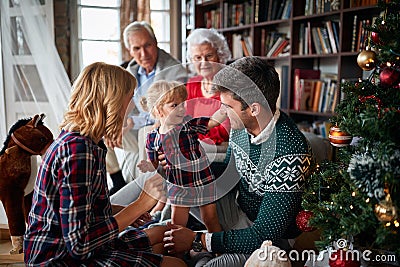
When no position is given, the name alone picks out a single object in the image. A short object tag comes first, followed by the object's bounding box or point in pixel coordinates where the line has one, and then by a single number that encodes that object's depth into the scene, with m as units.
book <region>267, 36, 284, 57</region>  3.78
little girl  1.85
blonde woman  1.31
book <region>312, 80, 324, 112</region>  3.48
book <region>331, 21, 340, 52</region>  3.28
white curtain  2.16
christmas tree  1.19
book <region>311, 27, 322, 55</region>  3.43
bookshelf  3.16
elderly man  2.77
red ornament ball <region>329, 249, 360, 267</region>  1.35
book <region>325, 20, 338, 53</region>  3.30
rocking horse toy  1.70
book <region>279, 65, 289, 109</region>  3.69
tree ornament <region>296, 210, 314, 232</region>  1.47
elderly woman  2.74
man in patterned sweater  1.56
